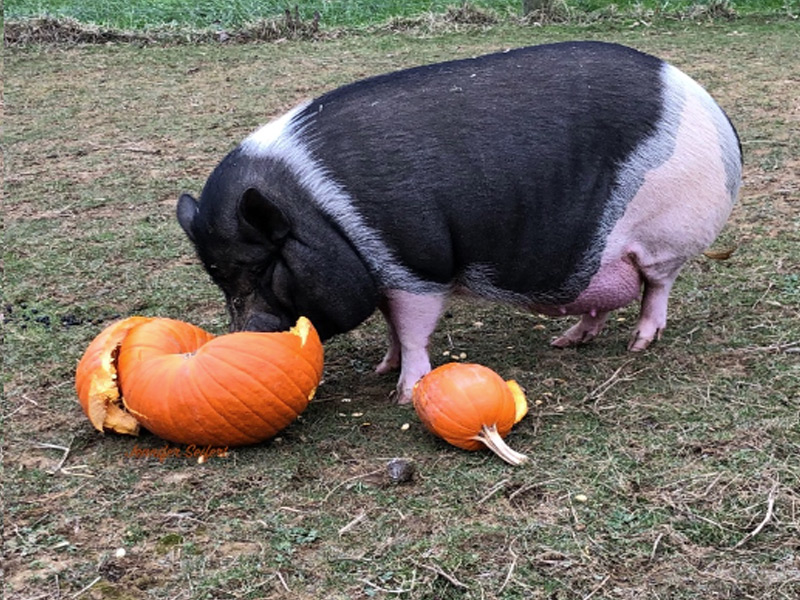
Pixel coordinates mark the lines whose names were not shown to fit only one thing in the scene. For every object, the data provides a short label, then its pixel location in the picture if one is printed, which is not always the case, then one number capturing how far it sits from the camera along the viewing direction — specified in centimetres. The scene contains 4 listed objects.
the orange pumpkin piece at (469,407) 333
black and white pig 364
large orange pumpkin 338
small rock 325
